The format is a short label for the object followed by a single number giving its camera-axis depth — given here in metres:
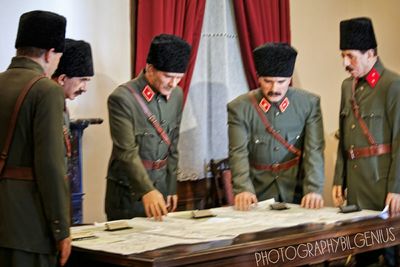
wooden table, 2.35
